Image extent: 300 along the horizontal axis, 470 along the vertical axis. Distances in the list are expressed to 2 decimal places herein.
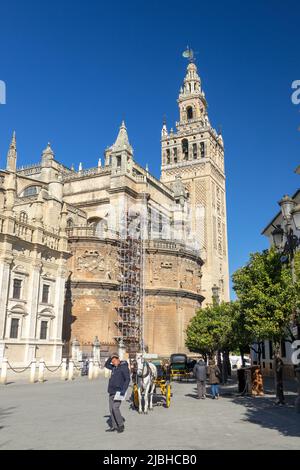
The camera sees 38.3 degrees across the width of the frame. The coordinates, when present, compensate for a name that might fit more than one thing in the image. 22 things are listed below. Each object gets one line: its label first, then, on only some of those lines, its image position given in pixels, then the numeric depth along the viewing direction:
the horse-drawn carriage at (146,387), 12.53
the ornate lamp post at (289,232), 13.12
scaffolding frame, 40.97
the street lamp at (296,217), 11.08
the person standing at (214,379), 16.91
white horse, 12.51
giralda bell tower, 62.19
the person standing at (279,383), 14.71
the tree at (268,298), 15.68
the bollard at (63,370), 25.75
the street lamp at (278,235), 13.29
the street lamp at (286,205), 13.29
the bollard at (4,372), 22.08
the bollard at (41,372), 23.74
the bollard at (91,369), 27.72
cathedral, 26.89
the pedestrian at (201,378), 16.77
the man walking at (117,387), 9.16
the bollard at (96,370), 28.63
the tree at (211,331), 28.27
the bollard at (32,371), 23.27
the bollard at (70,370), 25.83
